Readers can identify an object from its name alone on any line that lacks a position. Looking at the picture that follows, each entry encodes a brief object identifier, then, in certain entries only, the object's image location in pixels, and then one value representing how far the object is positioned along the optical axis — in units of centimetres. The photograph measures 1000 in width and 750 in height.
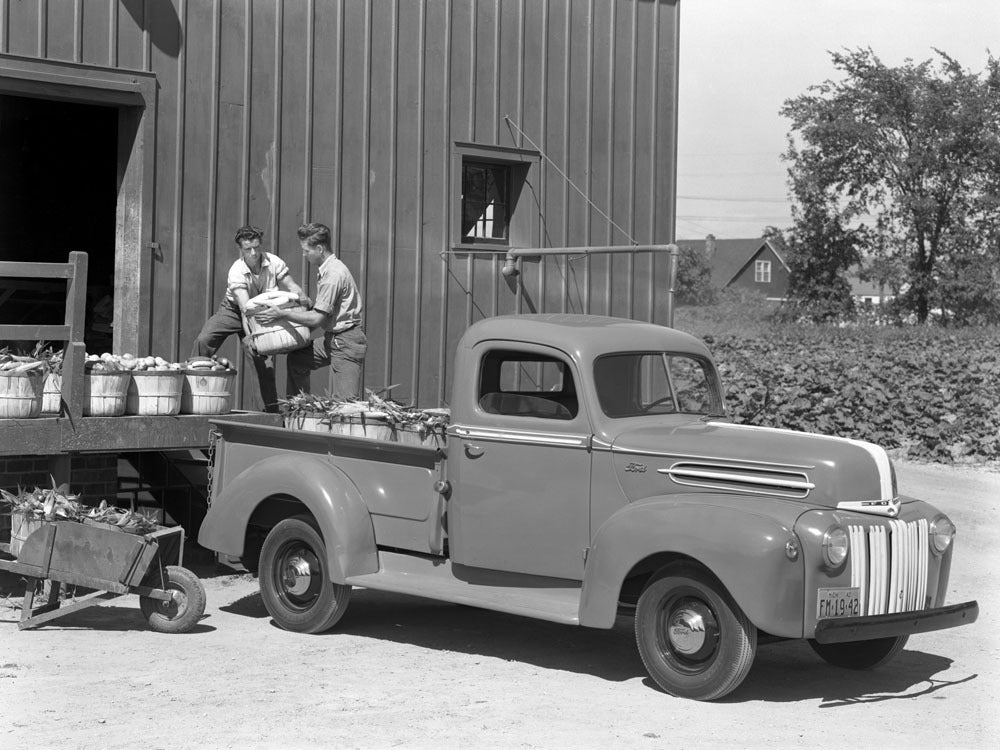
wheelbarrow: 729
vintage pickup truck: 591
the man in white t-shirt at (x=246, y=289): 952
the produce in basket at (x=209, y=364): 881
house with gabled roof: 10138
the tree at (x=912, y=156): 4806
